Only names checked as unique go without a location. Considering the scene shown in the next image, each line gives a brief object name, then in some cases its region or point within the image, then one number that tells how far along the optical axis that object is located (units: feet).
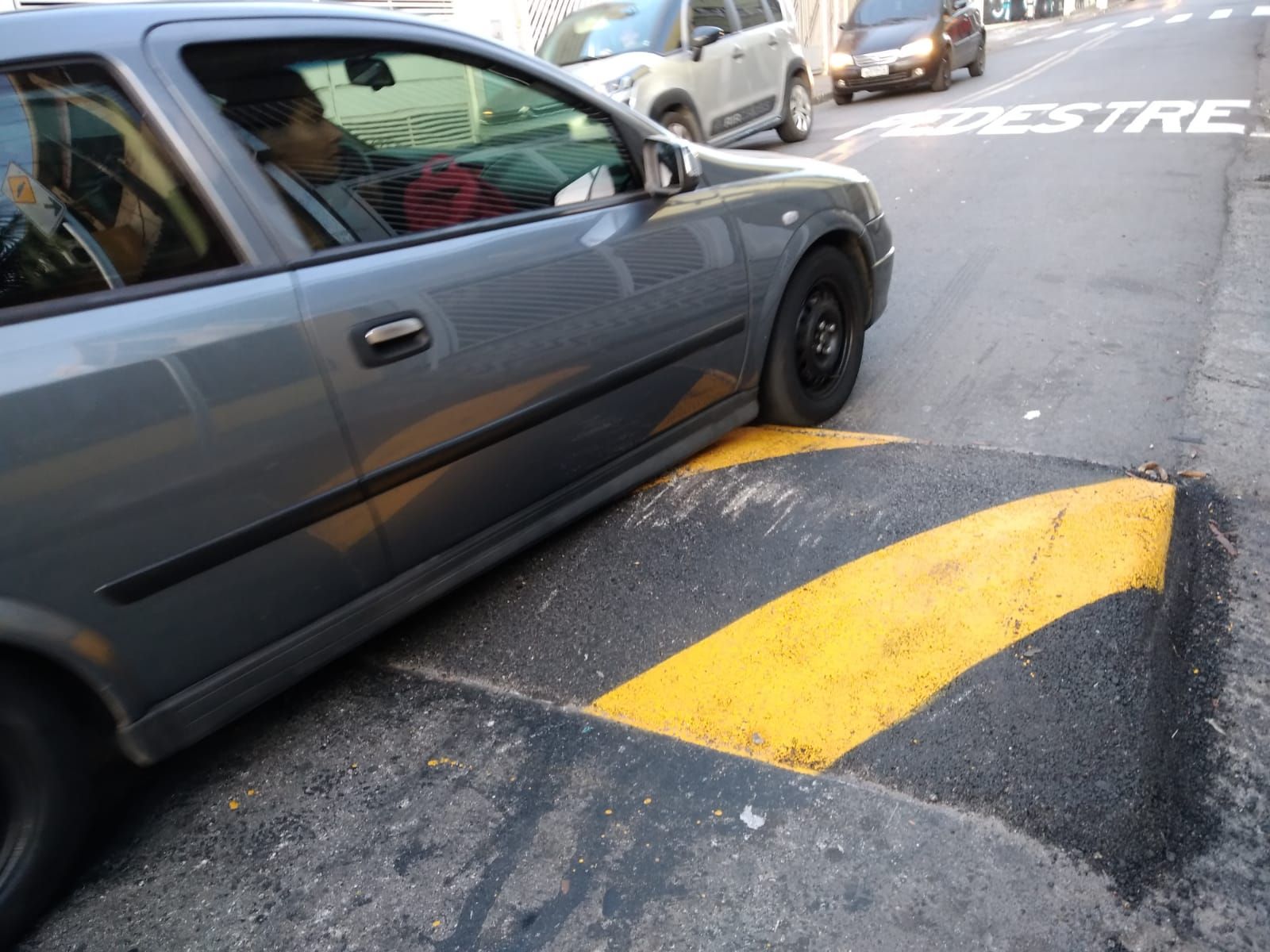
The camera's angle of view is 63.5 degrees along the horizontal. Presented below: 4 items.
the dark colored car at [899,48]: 50.19
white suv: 30.25
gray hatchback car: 6.73
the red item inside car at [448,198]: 8.96
